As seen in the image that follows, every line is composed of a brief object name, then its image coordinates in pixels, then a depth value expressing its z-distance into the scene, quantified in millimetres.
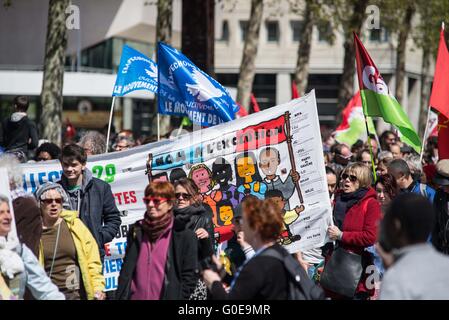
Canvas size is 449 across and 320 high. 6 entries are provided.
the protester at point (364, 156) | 15289
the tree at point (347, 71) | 33322
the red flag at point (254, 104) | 22870
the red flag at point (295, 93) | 24375
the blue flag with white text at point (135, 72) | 14656
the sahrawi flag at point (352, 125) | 21484
